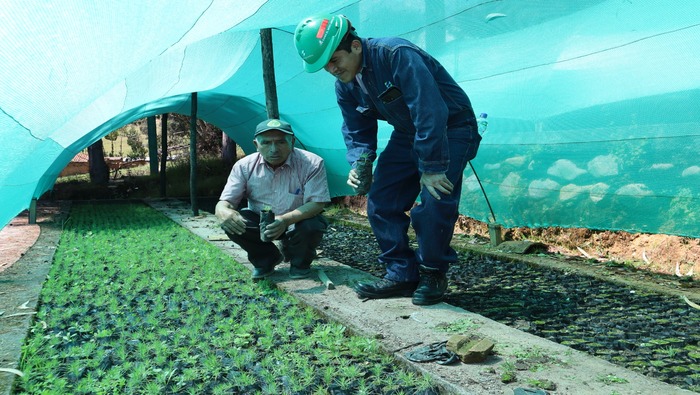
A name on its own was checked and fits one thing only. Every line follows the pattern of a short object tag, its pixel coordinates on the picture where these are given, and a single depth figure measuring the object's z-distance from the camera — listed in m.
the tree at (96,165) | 11.90
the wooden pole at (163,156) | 9.84
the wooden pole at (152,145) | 12.56
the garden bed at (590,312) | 2.13
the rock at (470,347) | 1.95
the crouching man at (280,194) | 3.18
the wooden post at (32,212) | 7.04
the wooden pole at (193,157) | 7.79
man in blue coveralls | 2.39
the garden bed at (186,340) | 1.97
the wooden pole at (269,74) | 5.07
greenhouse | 2.11
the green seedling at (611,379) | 1.75
